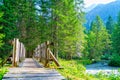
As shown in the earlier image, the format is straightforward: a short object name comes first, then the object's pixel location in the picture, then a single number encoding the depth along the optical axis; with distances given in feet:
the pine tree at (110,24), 283.85
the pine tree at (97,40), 223.30
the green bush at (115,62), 152.69
